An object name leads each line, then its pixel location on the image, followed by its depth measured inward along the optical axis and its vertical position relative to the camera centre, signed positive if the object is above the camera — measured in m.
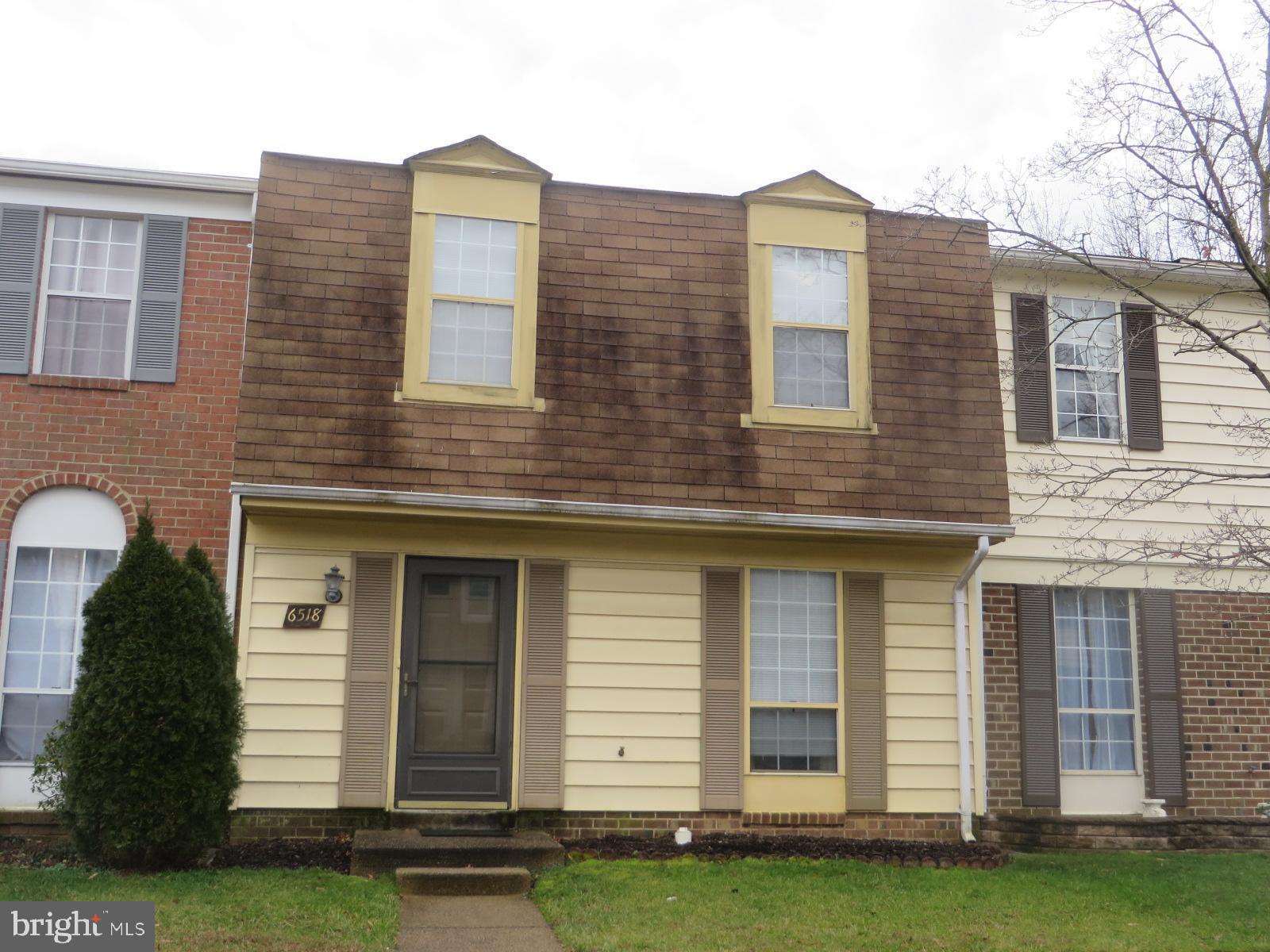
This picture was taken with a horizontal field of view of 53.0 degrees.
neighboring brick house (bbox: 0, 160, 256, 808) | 9.74 +2.40
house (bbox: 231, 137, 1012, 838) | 9.47 +1.50
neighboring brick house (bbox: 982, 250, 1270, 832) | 11.09 +1.10
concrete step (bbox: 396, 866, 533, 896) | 7.91 -1.10
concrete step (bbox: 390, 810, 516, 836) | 9.34 -0.87
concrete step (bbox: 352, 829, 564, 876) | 8.28 -0.97
